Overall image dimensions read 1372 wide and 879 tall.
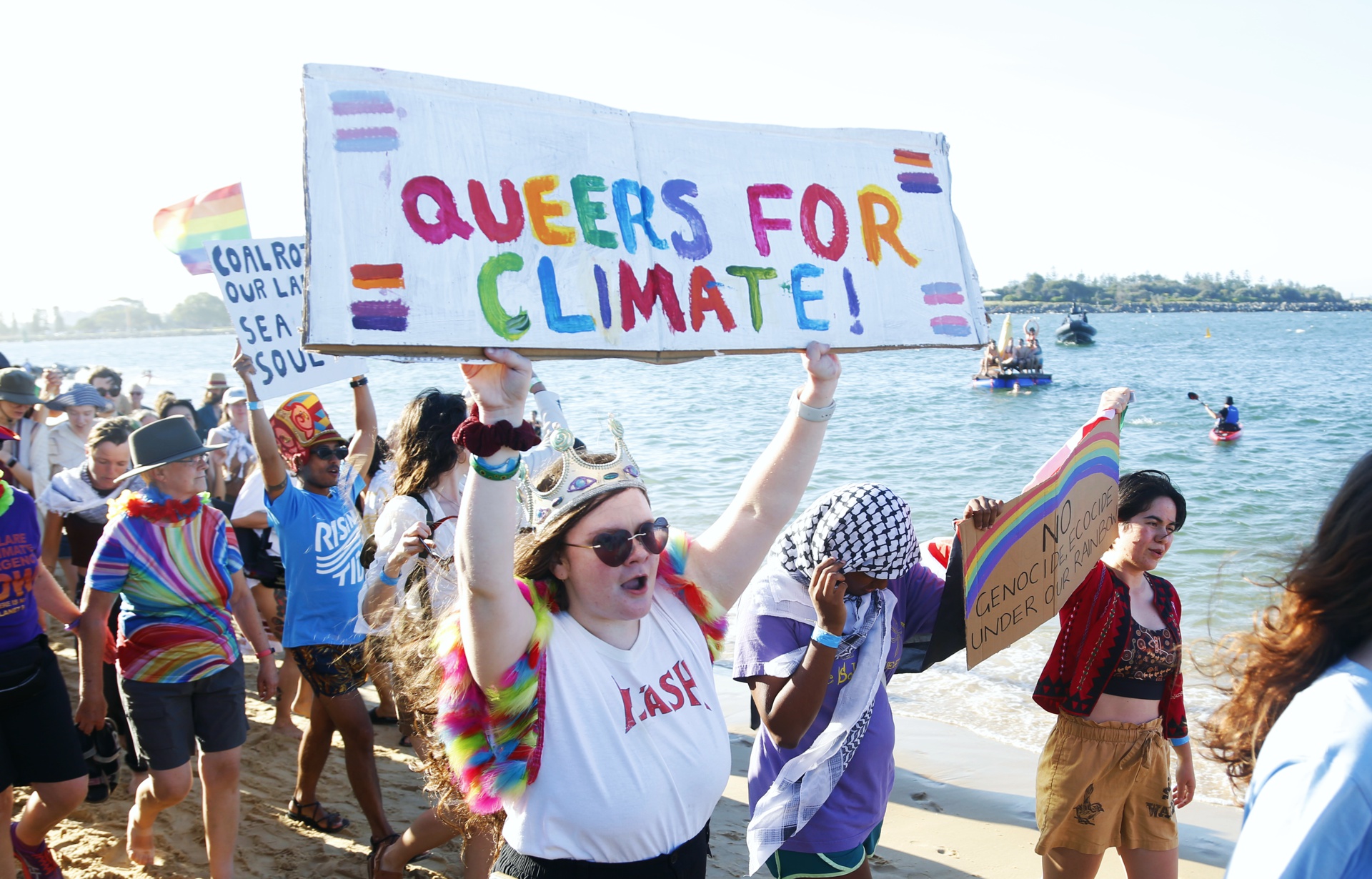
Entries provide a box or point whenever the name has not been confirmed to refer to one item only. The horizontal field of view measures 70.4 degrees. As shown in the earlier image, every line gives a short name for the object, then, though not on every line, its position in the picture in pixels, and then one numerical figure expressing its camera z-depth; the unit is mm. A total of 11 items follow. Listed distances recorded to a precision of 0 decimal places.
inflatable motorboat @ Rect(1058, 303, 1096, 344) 74438
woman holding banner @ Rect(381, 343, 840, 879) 2041
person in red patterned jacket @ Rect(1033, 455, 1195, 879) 3420
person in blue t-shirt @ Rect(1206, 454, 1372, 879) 1337
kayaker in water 22672
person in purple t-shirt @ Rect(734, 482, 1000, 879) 2760
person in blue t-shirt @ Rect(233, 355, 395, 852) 4211
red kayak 22688
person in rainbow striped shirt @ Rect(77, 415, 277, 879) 3719
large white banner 1847
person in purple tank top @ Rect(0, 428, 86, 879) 3488
